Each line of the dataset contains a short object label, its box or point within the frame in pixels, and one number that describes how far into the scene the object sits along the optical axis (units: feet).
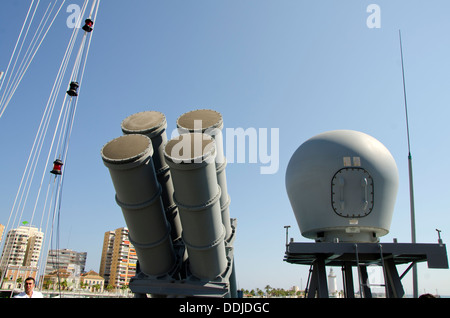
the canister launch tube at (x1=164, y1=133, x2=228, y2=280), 21.52
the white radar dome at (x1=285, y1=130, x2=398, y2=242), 25.79
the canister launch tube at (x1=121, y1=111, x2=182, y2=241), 25.12
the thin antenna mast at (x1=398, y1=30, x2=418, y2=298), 32.94
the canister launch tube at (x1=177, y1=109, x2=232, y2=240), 25.40
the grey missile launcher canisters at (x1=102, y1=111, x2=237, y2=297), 21.83
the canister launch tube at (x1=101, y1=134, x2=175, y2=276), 21.89
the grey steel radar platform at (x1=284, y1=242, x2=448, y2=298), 24.20
